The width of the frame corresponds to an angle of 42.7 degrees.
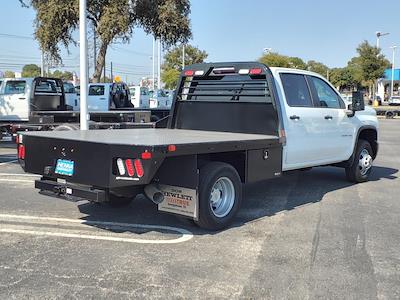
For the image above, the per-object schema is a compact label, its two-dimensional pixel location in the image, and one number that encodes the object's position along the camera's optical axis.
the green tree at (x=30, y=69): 99.24
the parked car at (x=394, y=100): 48.87
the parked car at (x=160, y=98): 32.91
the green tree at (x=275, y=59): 68.60
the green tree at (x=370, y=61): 51.84
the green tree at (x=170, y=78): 62.47
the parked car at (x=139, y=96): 28.43
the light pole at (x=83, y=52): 13.86
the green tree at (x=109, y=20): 23.22
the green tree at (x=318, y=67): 105.06
